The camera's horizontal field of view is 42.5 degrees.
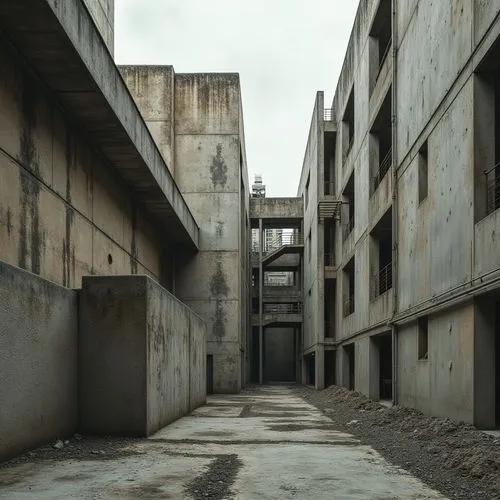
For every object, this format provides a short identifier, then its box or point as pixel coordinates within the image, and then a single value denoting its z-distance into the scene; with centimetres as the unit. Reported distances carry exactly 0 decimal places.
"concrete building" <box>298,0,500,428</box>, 945
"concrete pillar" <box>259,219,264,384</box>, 3882
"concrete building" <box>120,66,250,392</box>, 2548
